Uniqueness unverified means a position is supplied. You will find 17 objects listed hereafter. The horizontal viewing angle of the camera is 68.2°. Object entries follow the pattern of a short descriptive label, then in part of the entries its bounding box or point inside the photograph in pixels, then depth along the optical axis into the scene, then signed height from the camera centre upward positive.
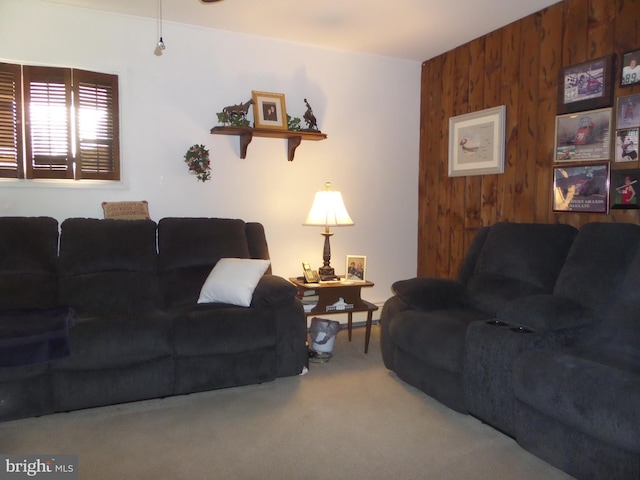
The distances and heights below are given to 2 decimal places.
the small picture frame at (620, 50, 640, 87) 2.67 +0.82
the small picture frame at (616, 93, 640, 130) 2.68 +0.58
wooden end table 3.44 -0.66
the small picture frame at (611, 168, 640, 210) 2.70 +0.14
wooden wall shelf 3.60 +0.58
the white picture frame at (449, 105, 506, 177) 3.60 +0.54
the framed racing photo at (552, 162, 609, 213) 2.88 +0.15
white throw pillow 2.91 -0.47
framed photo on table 3.71 -0.47
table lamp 3.58 -0.05
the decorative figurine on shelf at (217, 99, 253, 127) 3.59 +0.70
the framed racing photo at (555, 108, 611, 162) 2.85 +0.47
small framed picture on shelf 3.73 +0.77
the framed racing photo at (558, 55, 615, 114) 2.82 +0.78
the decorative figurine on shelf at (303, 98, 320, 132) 3.85 +0.72
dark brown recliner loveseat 1.75 -0.62
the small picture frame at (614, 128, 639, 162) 2.70 +0.39
